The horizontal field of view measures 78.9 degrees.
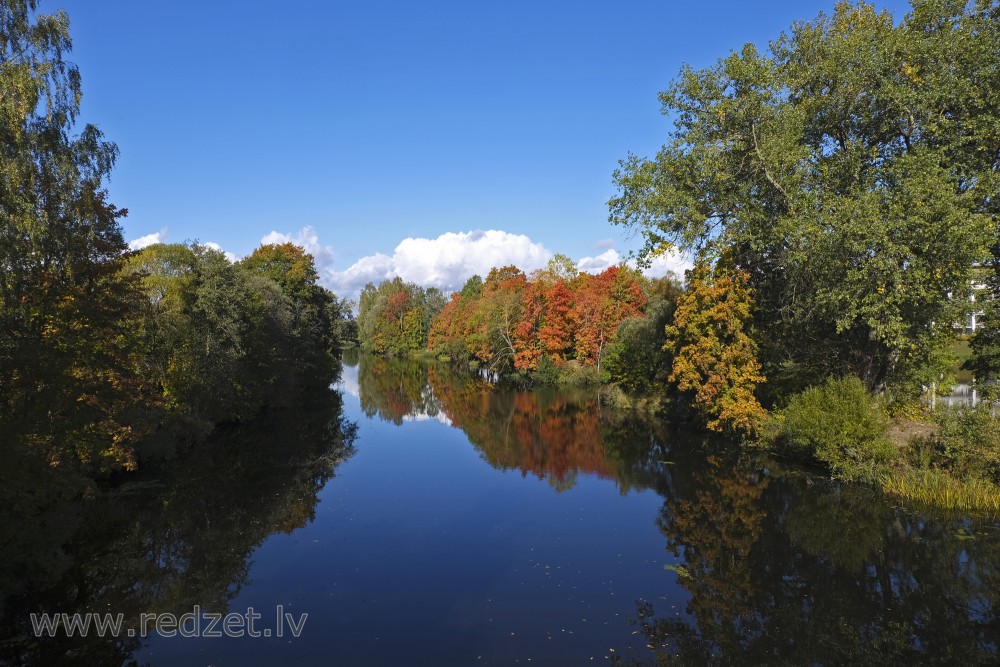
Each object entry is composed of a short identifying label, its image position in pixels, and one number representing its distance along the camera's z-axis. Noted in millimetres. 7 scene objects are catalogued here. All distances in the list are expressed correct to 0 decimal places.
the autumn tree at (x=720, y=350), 30562
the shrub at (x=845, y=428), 23500
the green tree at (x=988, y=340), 23547
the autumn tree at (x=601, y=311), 59219
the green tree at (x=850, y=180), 21922
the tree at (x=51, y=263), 14664
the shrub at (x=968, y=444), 20391
